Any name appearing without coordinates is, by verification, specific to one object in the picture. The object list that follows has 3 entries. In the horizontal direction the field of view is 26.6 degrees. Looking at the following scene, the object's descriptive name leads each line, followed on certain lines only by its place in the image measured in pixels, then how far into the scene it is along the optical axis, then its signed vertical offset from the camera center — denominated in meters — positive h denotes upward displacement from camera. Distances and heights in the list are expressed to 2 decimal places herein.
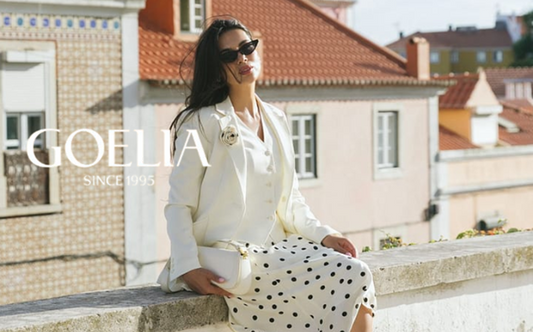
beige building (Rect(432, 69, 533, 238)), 26.58 -0.11
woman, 3.82 -0.18
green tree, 76.62 +7.68
